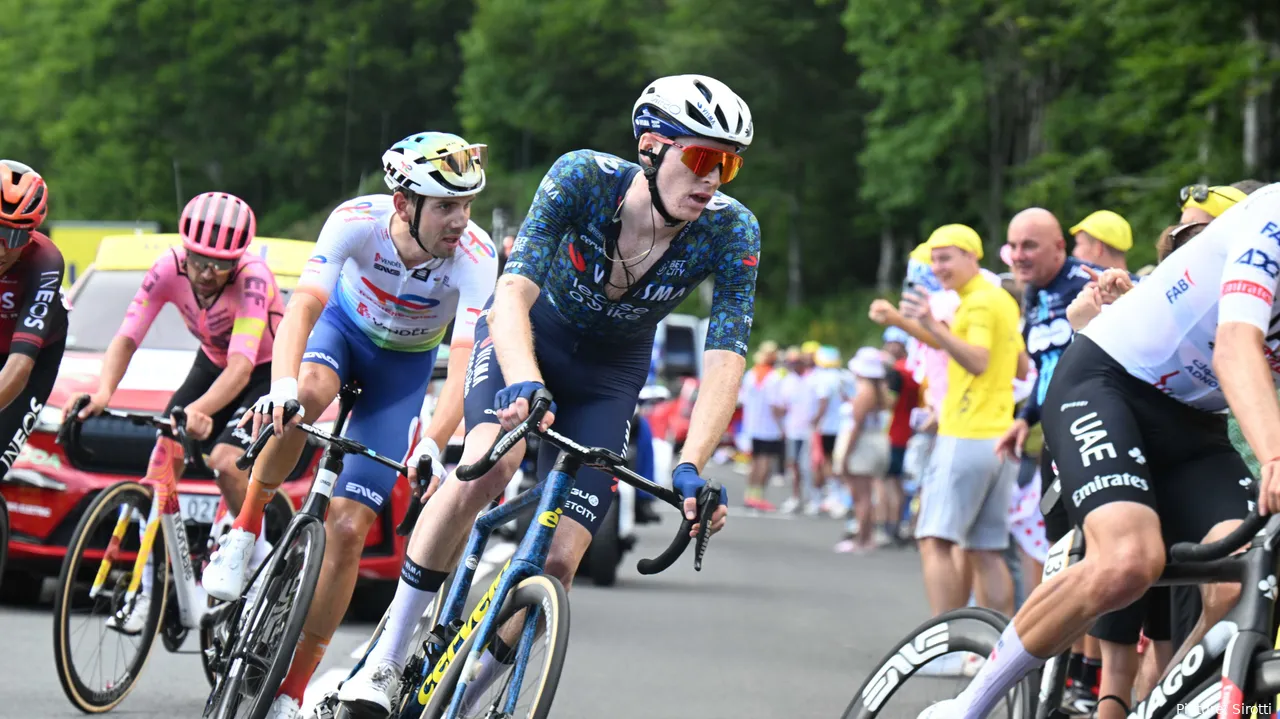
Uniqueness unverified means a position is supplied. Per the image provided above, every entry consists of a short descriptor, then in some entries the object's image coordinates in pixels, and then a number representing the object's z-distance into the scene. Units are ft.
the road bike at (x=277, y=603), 42.88
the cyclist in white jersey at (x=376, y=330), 46.09
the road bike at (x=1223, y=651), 30.76
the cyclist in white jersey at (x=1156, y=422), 33.04
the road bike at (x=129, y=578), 51.88
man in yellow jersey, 66.59
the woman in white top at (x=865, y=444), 127.95
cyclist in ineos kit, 49.52
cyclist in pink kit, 54.08
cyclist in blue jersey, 38.52
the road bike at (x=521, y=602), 34.73
